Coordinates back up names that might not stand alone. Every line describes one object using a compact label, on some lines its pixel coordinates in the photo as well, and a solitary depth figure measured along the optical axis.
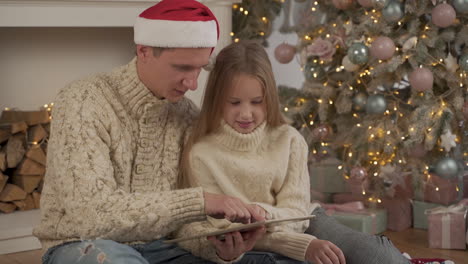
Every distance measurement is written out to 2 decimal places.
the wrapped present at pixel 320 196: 5.18
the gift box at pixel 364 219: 4.60
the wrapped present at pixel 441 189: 4.81
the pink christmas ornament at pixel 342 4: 4.84
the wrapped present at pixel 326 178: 5.18
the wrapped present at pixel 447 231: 4.44
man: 2.59
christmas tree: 4.50
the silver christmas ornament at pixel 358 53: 4.57
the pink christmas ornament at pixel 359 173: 4.73
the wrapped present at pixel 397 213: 4.85
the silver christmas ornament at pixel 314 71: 4.98
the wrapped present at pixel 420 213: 4.85
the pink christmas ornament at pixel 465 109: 4.49
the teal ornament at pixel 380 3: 4.51
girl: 3.02
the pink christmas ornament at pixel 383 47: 4.48
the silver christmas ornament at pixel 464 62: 4.38
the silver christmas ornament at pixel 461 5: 4.39
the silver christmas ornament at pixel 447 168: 4.50
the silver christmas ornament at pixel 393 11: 4.50
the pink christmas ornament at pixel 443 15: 4.40
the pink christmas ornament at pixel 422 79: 4.41
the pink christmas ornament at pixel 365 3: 4.64
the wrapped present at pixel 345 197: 5.04
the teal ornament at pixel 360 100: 4.81
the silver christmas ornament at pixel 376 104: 4.66
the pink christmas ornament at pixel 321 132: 5.00
